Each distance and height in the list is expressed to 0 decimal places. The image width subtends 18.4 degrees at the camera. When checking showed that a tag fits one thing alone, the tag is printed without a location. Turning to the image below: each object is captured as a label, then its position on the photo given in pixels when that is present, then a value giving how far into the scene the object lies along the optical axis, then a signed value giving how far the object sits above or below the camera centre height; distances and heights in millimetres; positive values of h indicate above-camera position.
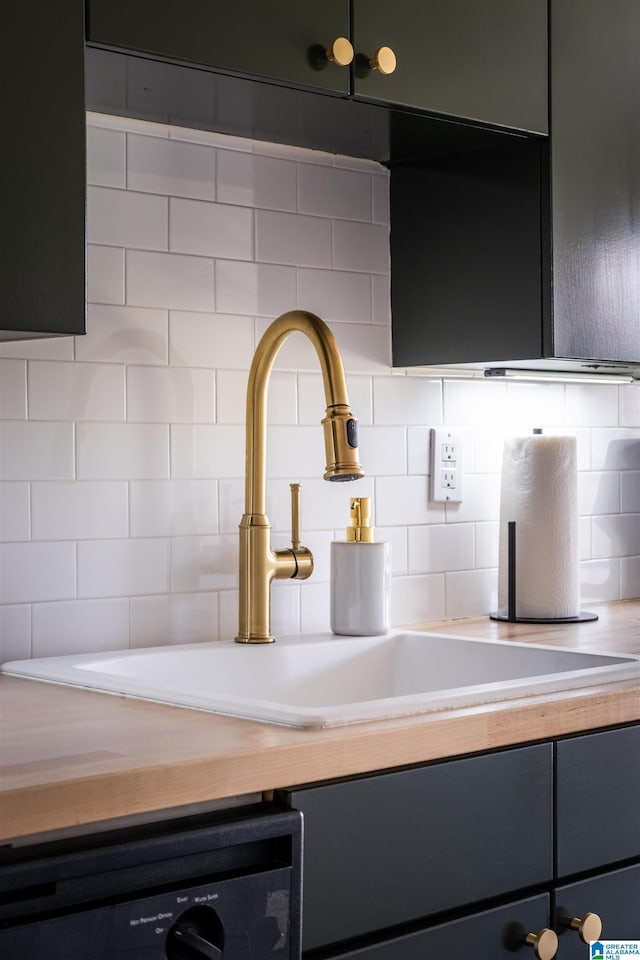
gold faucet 2686 -10
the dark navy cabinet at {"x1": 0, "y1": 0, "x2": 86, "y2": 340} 2268 +335
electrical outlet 3015 +50
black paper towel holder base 3003 -161
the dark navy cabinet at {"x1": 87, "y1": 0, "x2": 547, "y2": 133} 2387 +541
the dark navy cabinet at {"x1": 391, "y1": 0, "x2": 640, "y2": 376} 2759 +387
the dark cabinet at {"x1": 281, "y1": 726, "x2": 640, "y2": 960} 2151 -347
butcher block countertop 2000 -215
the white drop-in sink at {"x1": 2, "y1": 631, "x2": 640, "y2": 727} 2422 -215
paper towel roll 3011 -48
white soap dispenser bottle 2758 -116
